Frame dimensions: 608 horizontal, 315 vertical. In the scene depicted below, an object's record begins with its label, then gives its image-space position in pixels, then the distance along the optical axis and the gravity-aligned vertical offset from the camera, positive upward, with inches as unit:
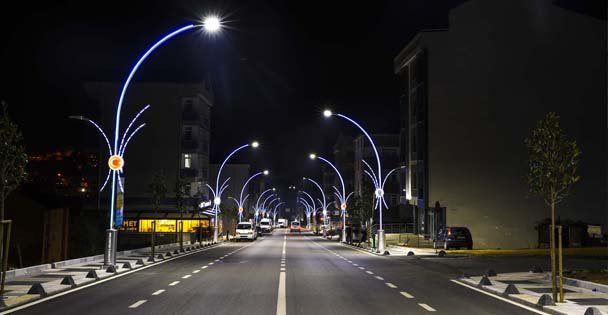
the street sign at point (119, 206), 1095.6 +25.3
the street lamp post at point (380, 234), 1681.3 -20.5
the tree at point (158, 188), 1592.0 +78.4
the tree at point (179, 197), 1987.8 +74.5
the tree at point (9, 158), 666.2 +59.9
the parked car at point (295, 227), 5423.2 -18.5
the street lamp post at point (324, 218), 4286.9 +44.1
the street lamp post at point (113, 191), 1046.4 +47.7
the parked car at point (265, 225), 4965.6 -9.6
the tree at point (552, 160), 645.9 +63.8
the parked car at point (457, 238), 1898.4 -29.5
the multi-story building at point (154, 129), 3297.2 +440.6
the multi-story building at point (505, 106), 2253.9 +390.9
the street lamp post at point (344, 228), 2736.0 -12.6
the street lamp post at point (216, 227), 2600.6 -15.1
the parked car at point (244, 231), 2925.7 -30.2
